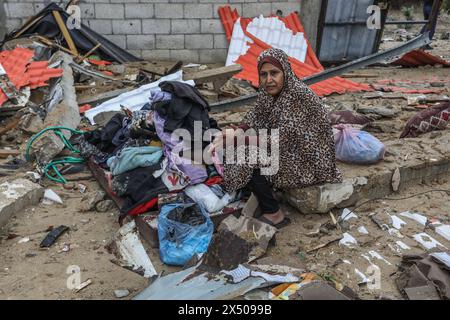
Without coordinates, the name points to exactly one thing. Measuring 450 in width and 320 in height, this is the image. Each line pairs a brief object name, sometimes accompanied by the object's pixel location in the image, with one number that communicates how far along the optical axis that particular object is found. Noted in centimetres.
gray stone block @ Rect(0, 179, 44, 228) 334
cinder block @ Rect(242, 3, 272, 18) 805
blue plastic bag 288
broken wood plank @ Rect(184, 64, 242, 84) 620
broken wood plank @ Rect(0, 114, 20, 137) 496
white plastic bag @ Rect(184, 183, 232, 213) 323
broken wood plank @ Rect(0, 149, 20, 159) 456
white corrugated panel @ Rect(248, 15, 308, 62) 815
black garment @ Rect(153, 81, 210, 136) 353
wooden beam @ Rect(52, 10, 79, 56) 734
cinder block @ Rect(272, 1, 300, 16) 815
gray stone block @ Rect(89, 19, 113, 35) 774
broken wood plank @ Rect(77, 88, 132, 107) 599
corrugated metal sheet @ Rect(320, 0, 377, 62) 843
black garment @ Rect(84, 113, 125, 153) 414
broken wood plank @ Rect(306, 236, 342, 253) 304
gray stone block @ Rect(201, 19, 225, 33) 797
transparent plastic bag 373
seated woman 316
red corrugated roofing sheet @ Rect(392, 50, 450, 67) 871
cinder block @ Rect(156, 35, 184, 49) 798
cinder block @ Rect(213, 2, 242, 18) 786
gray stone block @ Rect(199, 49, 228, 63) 823
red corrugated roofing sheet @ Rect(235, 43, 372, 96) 709
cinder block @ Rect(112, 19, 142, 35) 777
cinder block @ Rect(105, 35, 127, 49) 789
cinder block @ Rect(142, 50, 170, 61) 806
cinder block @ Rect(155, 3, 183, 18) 768
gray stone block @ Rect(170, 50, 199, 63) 813
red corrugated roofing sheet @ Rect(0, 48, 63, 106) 571
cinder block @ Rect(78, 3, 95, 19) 759
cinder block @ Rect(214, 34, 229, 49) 814
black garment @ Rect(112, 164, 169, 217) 328
